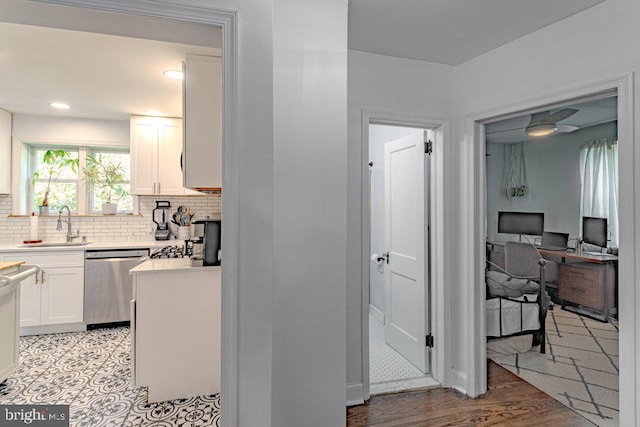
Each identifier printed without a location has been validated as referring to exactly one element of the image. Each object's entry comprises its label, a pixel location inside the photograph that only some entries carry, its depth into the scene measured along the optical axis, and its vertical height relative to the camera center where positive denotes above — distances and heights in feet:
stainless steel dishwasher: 12.68 -2.60
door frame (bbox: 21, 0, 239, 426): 4.91 +0.02
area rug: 7.27 -3.92
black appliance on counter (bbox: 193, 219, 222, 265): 8.06 -0.62
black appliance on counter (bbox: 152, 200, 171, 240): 14.82 +0.02
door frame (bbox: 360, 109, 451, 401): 8.12 -0.53
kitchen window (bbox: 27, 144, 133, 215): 14.24 +1.35
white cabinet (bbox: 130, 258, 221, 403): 7.82 -2.68
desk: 6.48 -1.37
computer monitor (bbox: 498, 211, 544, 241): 8.23 -0.18
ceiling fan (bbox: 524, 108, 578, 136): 7.38 +2.16
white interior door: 9.50 -1.02
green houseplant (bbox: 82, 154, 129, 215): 14.53 +1.55
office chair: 8.20 -1.21
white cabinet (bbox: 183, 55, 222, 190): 7.75 +2.13
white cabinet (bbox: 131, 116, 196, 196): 13.91 +2.47
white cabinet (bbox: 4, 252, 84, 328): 12.21 -2.72
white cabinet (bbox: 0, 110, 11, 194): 12.98 +2.46
